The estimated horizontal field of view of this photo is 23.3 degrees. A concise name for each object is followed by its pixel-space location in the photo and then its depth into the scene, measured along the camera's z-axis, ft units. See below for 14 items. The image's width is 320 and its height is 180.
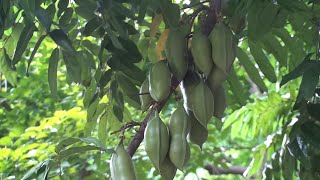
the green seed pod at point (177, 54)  4.73
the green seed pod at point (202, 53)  4.71
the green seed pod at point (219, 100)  4.89
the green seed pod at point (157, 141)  4.53
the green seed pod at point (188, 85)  4.73
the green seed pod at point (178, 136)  4.54
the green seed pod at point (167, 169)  4.61
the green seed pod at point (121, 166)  4.52
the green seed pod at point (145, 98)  4.92
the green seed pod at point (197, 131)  4.82
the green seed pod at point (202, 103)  4.63
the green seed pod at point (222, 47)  4.71
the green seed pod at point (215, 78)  4.75
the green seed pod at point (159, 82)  4.70
